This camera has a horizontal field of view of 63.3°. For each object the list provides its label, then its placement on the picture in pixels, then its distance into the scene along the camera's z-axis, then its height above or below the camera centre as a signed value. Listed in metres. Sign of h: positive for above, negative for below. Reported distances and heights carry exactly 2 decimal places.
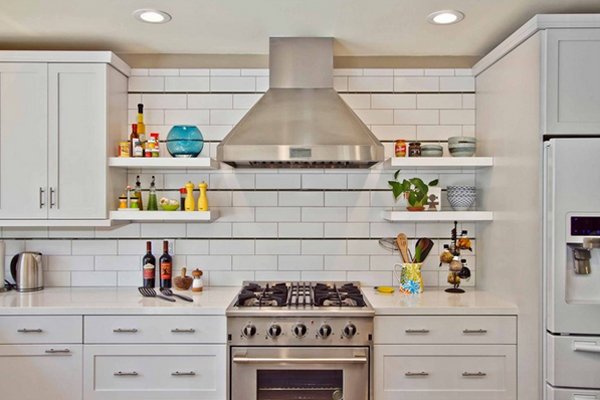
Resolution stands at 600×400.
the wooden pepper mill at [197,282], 2.94 -0.50
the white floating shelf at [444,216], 2.83 -0.09
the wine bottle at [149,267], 3.02 -0.42
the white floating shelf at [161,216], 2.82 -0.10
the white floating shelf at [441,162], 2.80 +0.22
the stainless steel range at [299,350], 2.44 -0.76
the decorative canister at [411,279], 2.87 -0.47
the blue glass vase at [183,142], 2.88 +0.34
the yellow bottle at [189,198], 2.93 +0.01
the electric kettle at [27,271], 2.92 -0.43
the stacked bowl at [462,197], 2.95 +0.02
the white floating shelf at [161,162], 2.80 +0.21
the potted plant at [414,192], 2.89 +0.05
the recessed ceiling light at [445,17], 2.42 +0.93
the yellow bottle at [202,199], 2.93 +0.00
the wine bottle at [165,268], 3.02 -0.43
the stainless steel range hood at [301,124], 2.51 +0.41
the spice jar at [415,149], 2.93 +0.31
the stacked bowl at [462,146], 2.91 +0.33
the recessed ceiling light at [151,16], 2.41 +0.93
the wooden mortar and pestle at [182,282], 2.96 -0.50
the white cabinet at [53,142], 2.74 +0.32
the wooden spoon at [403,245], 2.98 -0.28
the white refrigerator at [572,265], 2.17 -0.29
